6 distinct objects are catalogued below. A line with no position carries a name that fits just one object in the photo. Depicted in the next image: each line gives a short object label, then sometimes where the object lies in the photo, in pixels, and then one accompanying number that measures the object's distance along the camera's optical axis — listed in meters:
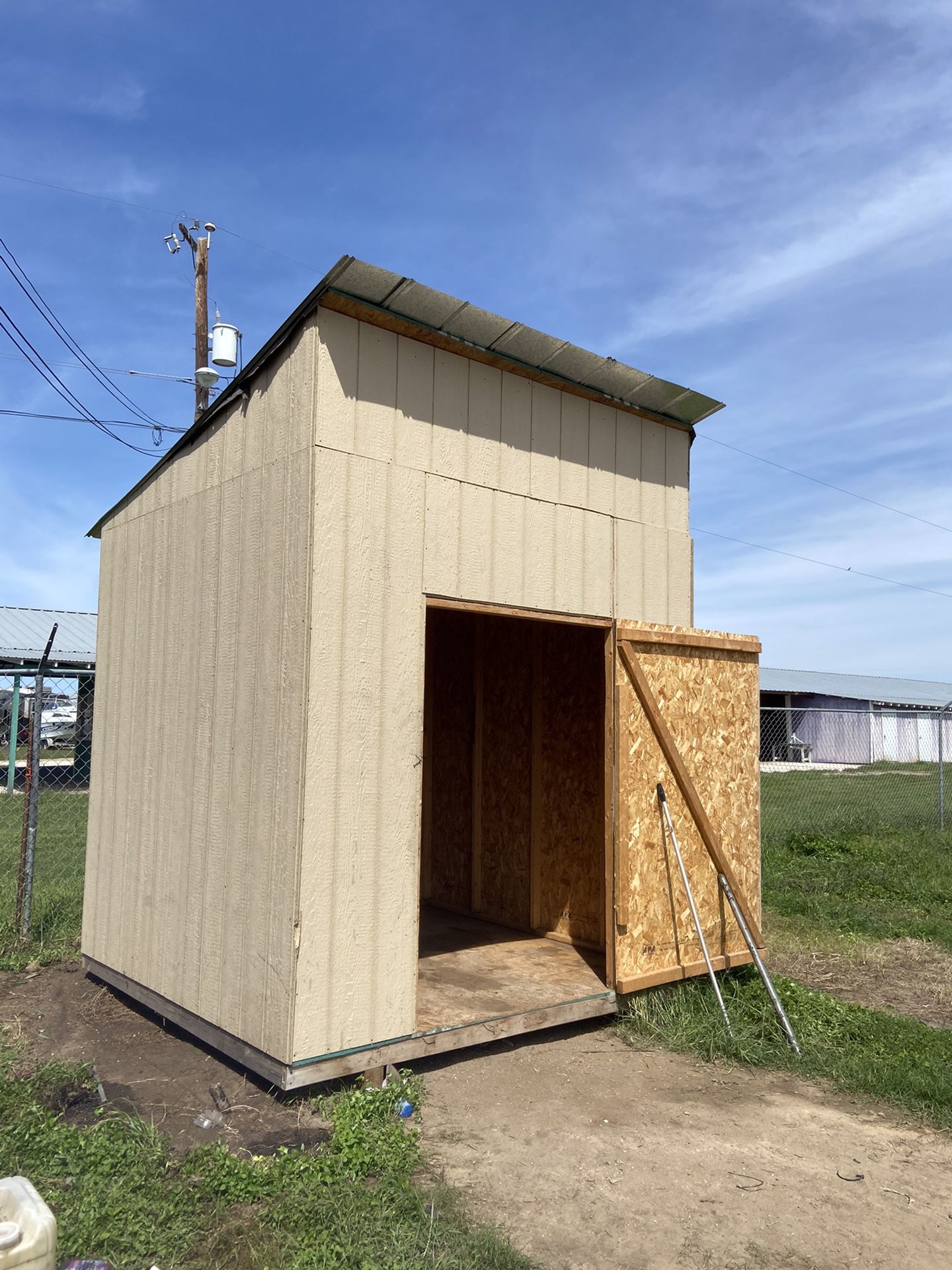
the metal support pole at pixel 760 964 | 5.19
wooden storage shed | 4.33
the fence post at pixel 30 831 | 6.51
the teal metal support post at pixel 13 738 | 7.70
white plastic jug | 2.43
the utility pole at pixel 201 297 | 13.30
